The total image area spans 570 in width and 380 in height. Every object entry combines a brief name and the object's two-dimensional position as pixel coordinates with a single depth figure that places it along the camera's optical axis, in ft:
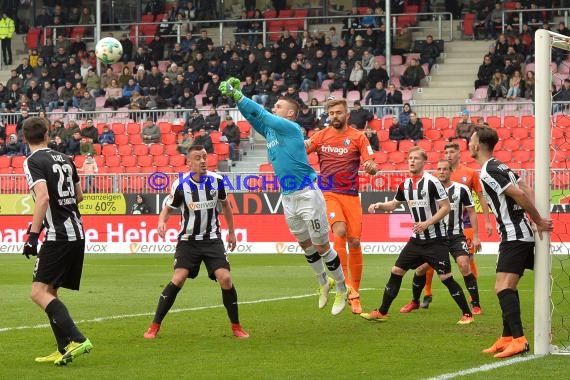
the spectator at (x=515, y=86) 107.45
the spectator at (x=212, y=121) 111.86
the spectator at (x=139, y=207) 94.89
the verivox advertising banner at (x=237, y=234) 90.68
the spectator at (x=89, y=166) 104.06
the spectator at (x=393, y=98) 109.81
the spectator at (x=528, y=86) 107.55
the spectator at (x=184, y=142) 108.33
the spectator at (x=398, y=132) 105.40
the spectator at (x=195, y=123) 112.16
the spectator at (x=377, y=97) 110.22
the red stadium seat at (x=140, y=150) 112.78
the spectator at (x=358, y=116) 105.29
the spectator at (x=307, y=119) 104.88
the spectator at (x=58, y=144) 109.70
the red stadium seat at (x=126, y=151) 113.39
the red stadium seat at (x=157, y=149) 111.34
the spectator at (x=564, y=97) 99.90
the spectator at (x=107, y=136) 115.24
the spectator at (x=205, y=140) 106.68
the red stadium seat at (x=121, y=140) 115.14
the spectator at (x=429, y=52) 120.37
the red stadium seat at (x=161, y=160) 109.70
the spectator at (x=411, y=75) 116.16
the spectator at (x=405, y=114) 105.57
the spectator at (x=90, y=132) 114.73
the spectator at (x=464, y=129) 100.37
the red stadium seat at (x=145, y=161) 110.42
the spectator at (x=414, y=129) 104.88
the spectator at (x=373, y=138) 102.22
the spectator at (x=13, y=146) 115.55
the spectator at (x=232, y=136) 110.06
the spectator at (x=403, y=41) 122.01
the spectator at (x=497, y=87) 108.99
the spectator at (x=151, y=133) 113.50
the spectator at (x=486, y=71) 112.68
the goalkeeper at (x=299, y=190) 38.83
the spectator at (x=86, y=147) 111.14
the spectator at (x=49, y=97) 124.08
